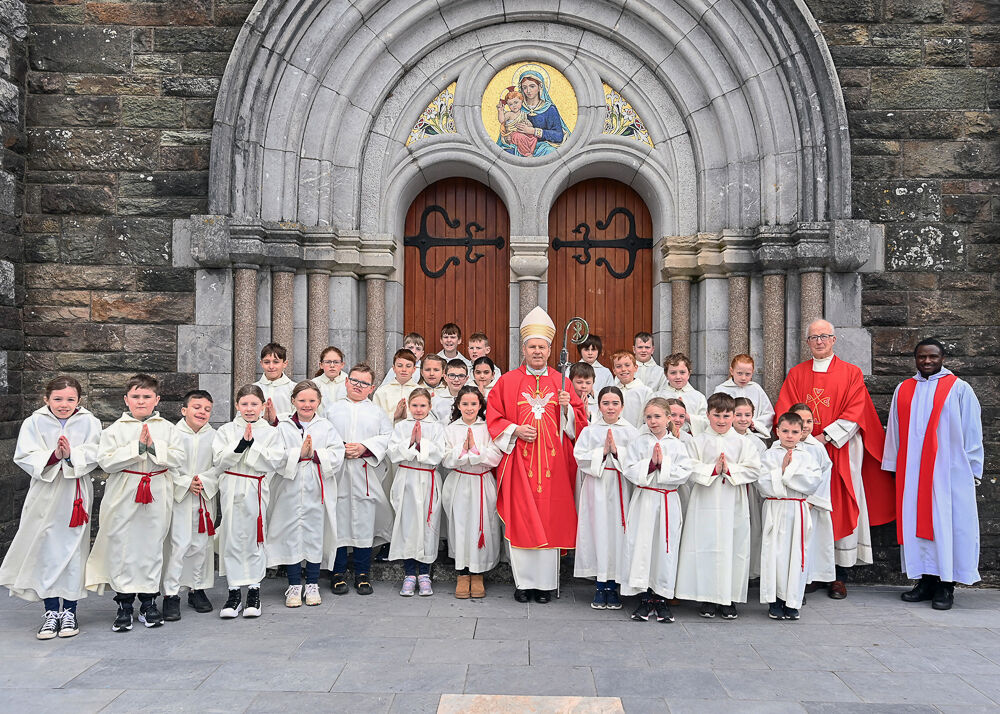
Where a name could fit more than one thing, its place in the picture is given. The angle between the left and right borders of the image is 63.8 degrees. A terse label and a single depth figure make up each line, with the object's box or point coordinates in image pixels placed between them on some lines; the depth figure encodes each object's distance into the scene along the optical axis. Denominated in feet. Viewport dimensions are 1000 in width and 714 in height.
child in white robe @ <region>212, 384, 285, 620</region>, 15.49
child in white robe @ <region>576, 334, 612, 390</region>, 20.04
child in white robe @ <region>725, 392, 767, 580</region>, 16.35
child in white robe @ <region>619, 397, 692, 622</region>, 15.66
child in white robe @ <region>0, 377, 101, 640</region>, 14.58
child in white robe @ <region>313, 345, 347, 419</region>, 18.49
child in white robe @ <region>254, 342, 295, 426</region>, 18.21
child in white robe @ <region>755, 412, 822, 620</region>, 15.74
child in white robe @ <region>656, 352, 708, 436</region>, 18.21
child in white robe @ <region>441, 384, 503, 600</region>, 17.17
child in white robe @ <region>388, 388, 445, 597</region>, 17.31
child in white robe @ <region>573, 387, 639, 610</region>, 16.37
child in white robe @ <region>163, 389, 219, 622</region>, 15.35
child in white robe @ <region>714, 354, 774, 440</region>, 18.61
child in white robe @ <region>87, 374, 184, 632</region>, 14.80
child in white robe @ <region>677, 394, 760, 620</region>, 15.72
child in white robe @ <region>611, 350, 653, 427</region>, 18.97
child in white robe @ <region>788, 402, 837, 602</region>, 16.53
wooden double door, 22.94
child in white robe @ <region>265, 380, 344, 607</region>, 16.25
